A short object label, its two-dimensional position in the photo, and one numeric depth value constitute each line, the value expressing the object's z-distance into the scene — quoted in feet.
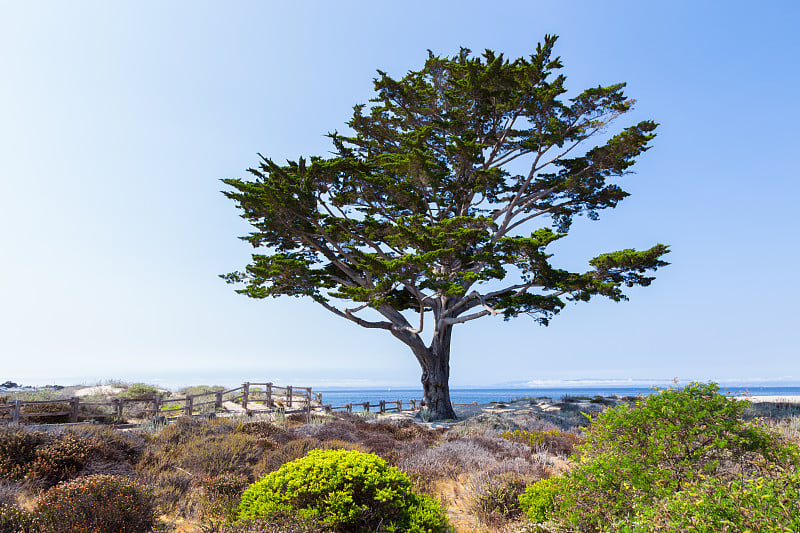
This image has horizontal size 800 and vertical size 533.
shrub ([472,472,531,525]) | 19.70
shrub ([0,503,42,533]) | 13.93
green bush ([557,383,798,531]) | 13.25
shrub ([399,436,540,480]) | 26.18
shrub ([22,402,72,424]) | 49.08
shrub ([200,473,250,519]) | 18.91
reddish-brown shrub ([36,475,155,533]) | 14.79
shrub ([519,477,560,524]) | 17.40
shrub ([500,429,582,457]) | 34.96
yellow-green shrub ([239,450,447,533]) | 15.39
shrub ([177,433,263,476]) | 25.16
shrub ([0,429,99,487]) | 21.77
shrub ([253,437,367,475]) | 25.24
